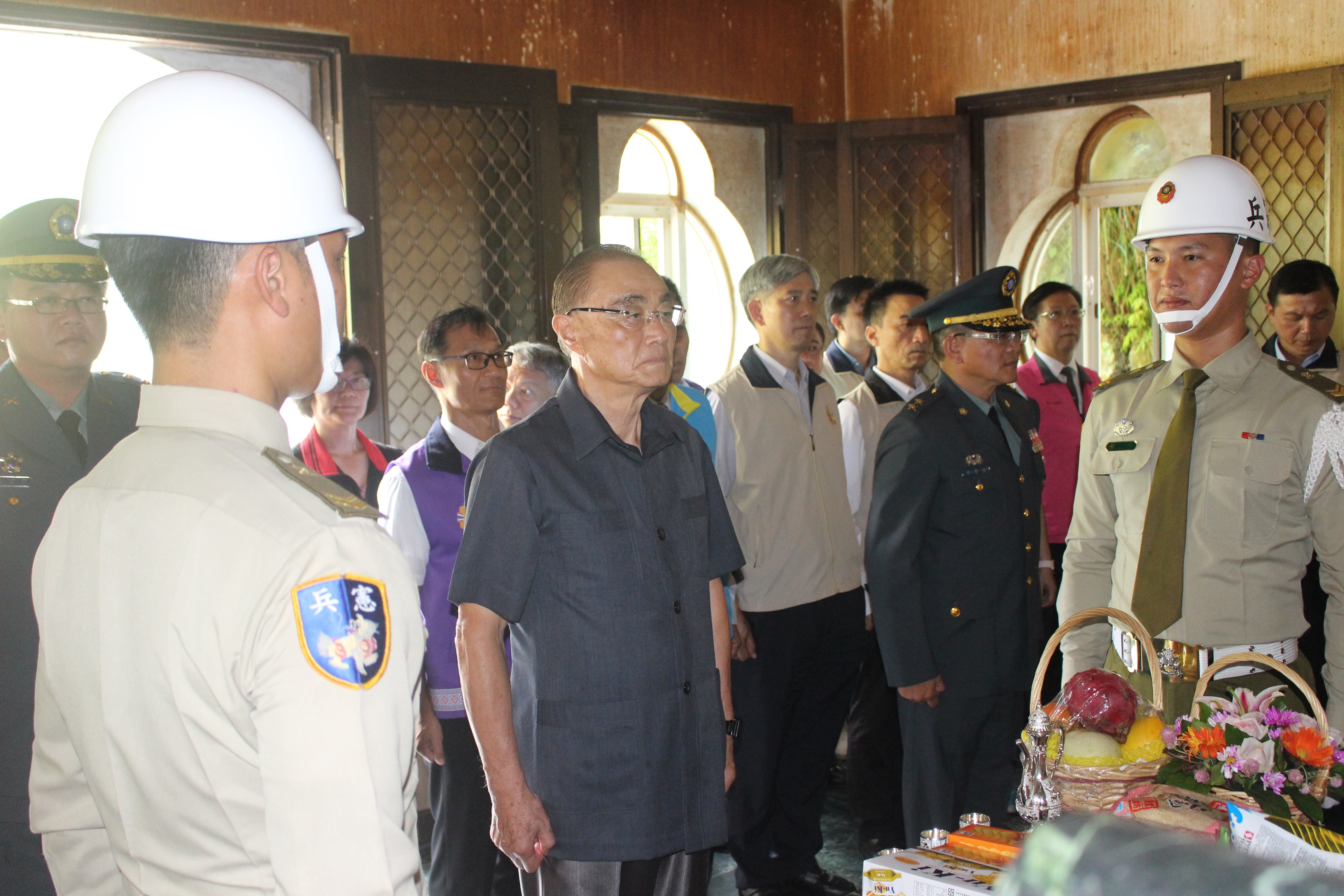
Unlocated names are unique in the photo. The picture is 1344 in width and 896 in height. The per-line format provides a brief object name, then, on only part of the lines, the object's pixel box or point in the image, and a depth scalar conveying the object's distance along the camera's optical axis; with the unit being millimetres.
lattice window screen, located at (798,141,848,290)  5816
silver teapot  1626
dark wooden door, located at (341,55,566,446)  4410
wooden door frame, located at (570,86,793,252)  5145
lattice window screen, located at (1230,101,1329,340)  4738
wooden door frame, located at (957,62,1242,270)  4973
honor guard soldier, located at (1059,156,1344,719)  2150
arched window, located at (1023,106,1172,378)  5695
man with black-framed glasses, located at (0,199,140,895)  1994
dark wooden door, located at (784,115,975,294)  5676
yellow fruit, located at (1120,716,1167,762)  1636
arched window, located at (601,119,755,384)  5871
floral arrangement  1542
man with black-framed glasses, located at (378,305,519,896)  2715
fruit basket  1602
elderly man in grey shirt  1876
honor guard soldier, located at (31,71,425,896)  926
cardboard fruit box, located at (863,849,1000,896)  1355
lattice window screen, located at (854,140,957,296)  5711
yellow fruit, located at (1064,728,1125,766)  1616
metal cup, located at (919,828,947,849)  1575
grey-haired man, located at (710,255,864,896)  3328
